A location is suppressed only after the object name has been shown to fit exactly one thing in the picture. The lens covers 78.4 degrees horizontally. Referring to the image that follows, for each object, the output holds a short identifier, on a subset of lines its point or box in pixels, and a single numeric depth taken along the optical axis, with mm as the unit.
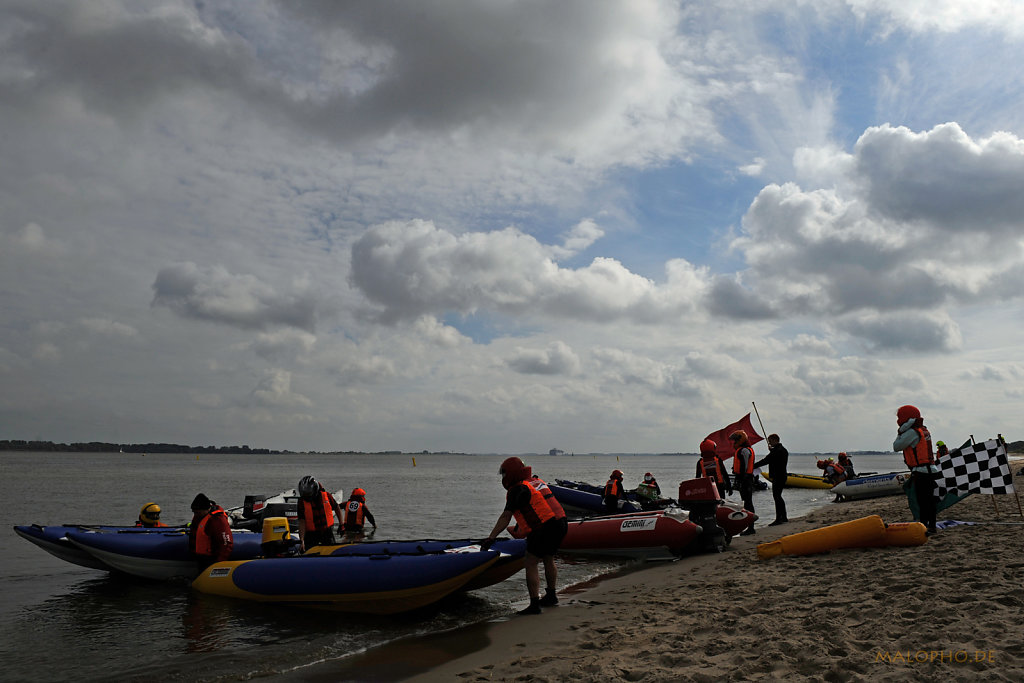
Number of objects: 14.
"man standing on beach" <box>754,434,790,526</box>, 11820
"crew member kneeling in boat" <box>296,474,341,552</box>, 9094
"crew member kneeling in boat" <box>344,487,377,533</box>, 15633
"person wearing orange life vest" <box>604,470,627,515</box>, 15008
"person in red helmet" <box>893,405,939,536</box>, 7984
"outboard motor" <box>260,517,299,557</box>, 8969
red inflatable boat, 10219
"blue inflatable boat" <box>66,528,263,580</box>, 9961
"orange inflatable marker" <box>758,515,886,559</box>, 7449
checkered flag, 8055
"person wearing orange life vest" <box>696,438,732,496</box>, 12305
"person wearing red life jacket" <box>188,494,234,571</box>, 9141
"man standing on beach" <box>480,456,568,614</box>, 6684
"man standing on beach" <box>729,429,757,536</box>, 11906
